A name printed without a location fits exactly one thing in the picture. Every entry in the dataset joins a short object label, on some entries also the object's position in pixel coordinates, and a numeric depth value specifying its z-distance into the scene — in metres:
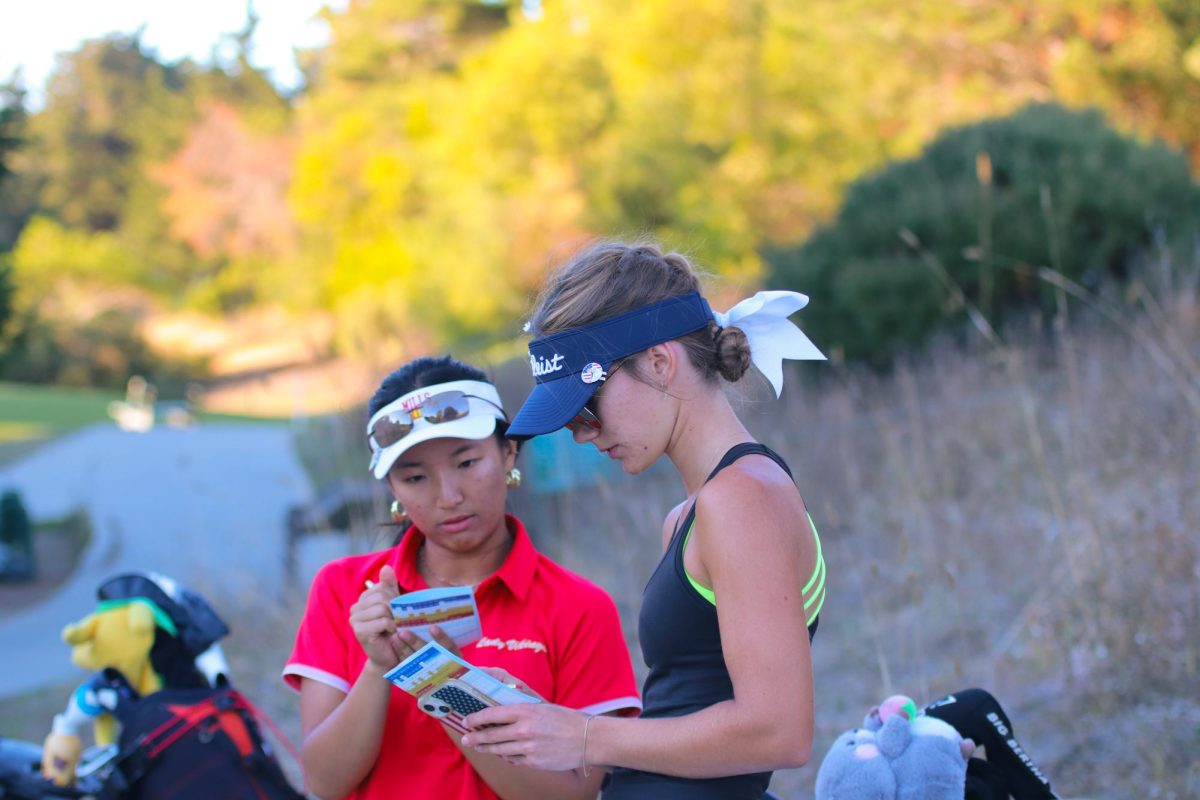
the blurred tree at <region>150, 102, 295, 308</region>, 49.69
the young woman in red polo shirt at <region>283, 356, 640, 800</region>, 2.30
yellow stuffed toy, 3.56
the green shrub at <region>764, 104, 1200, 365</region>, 10.92
